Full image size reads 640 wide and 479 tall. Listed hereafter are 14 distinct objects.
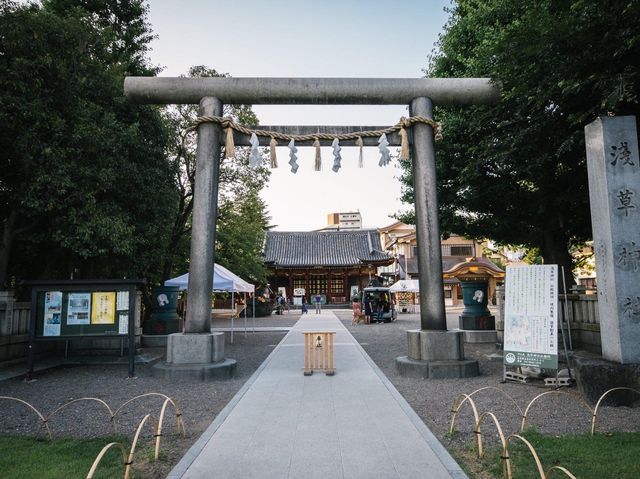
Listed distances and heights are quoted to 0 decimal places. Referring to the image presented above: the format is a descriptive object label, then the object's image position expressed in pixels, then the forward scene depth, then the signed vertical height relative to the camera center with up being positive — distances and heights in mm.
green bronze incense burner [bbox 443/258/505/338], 14109 -592
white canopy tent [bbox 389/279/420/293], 29688 +428
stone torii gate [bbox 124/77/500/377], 8367 +2809
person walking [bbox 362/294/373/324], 24266 -1066
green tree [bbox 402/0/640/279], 6535 +3509
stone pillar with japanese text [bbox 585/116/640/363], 6445 +873
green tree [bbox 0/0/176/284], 9297 +3468
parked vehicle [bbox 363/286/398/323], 24391 -662
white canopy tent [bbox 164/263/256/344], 14570 +450
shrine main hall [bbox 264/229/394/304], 39875 +2609
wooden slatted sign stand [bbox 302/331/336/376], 8629 -1135
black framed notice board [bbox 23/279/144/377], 8828 -264
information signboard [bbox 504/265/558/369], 7465 -475
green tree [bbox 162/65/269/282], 15773 +4432
